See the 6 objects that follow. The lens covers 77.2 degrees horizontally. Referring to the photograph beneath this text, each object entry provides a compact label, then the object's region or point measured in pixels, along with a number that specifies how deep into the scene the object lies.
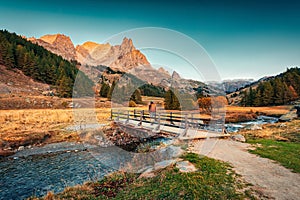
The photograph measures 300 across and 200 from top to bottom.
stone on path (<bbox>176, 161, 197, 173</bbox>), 8.76
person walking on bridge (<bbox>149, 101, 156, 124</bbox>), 21.97
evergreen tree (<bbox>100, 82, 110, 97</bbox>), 61.97
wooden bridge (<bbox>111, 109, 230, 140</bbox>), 14.37
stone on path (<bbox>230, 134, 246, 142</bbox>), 15.20
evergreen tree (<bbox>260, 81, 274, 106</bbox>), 66.44
